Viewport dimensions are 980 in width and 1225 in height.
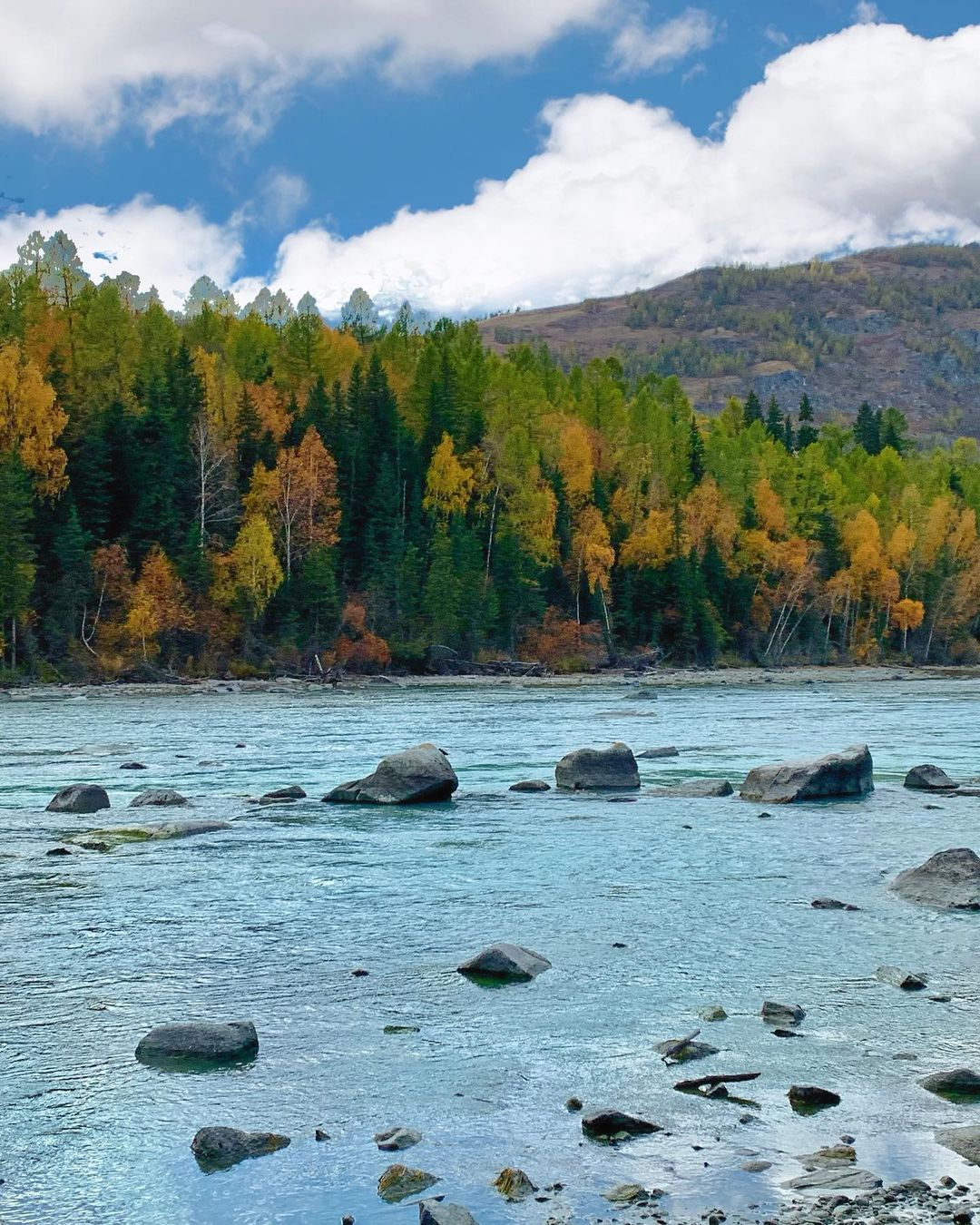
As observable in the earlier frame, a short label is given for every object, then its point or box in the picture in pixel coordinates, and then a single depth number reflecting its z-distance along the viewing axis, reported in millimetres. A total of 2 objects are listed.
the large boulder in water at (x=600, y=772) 29047
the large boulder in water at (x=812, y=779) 26906
